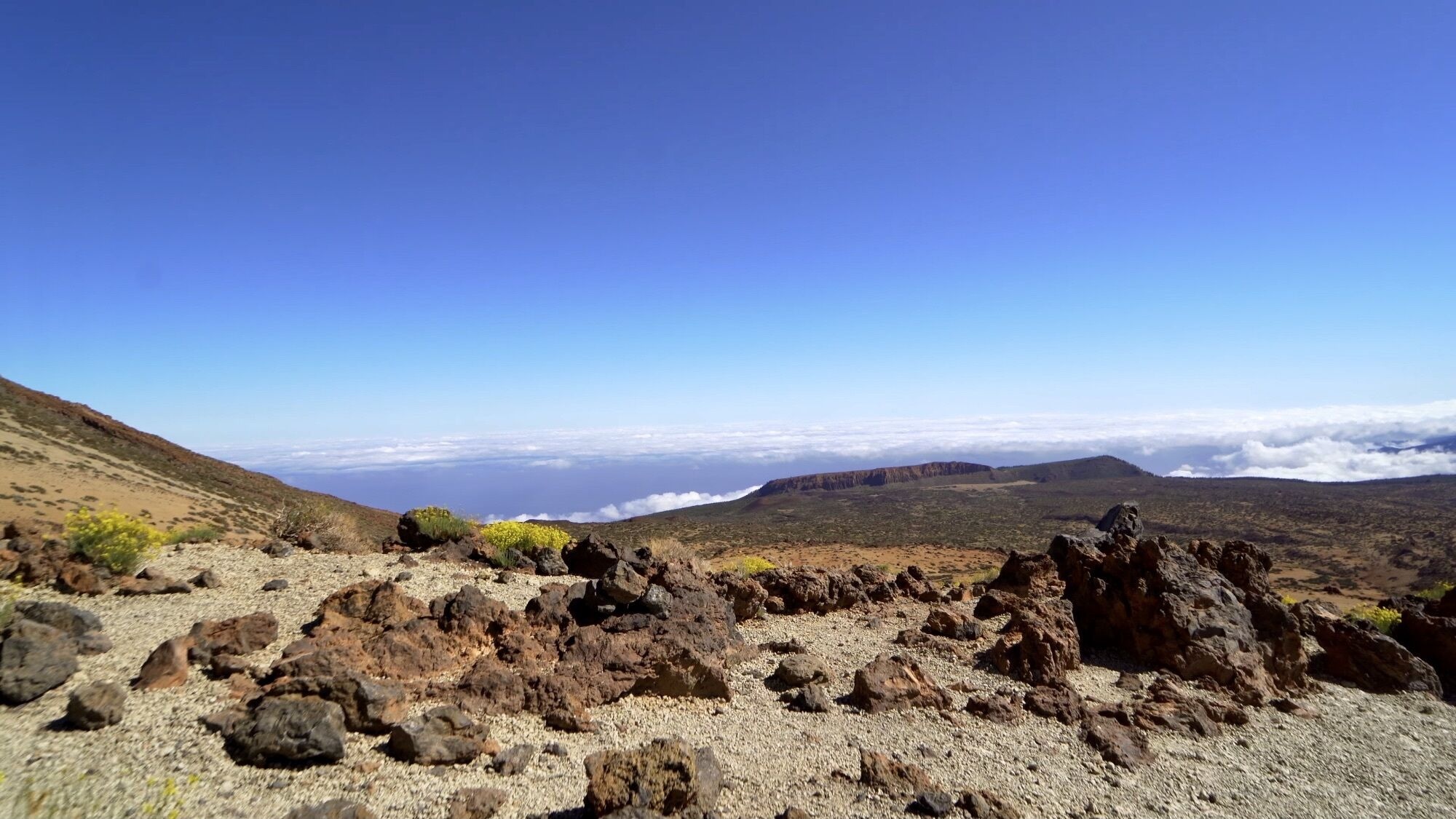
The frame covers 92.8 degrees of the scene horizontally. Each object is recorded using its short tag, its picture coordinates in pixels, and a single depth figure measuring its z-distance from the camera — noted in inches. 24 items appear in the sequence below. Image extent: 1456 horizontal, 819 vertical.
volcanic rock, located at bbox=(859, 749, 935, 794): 236.7
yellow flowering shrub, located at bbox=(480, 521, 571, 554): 618.5
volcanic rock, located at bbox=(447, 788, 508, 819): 203.0
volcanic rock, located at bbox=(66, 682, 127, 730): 222.7
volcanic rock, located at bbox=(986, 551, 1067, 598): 536.7
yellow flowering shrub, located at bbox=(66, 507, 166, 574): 398.0
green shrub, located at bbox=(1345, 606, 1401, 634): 488.1
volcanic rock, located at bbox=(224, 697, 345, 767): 217.3
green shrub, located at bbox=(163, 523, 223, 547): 543.5
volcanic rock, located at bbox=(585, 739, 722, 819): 194.1
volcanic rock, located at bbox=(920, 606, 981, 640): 425.4
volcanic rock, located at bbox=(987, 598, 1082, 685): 365.1
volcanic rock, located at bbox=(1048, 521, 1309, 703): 379.6
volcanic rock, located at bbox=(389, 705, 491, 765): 230.4
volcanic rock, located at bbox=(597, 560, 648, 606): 383.6
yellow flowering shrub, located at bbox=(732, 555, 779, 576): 655.8
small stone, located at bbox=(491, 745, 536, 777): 230.5
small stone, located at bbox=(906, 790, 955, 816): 223.6
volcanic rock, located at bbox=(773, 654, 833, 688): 338.3
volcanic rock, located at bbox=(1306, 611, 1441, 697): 390.3
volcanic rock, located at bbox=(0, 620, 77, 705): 237.3
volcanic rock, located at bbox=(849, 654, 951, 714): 317.4
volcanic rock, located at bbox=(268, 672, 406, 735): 243.4
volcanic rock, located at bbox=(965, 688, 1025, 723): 312.7
